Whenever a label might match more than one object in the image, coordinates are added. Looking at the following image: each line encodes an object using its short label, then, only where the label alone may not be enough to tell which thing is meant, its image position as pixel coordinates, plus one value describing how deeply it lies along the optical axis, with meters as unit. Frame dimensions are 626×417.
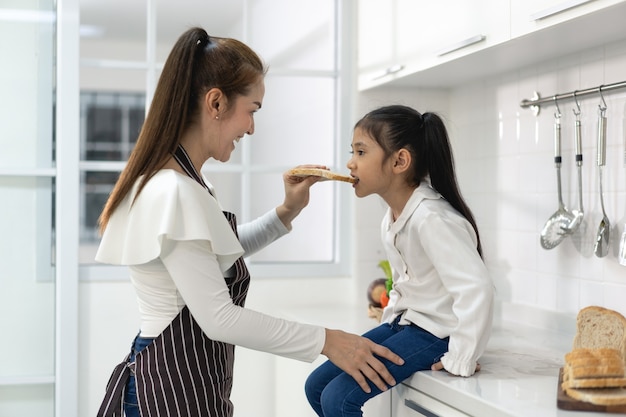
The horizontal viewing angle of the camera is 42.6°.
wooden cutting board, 1.31
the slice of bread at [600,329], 1.69
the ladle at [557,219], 2.19
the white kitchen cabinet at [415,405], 1.57
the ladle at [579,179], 2.12
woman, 1.40
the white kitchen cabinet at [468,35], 1.75
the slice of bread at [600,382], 1.35
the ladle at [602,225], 2.03
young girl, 1.56
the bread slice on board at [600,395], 1.31
